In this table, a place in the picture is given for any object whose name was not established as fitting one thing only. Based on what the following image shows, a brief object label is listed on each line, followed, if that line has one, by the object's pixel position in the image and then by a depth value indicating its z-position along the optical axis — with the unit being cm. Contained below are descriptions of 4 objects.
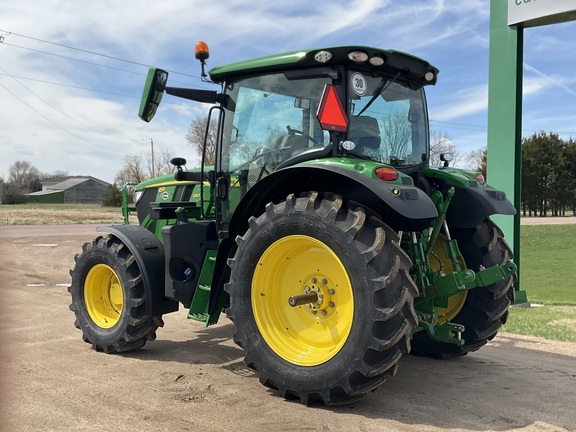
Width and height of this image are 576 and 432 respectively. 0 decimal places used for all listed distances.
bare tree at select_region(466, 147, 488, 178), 4231
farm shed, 6585
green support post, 952
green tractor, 386
